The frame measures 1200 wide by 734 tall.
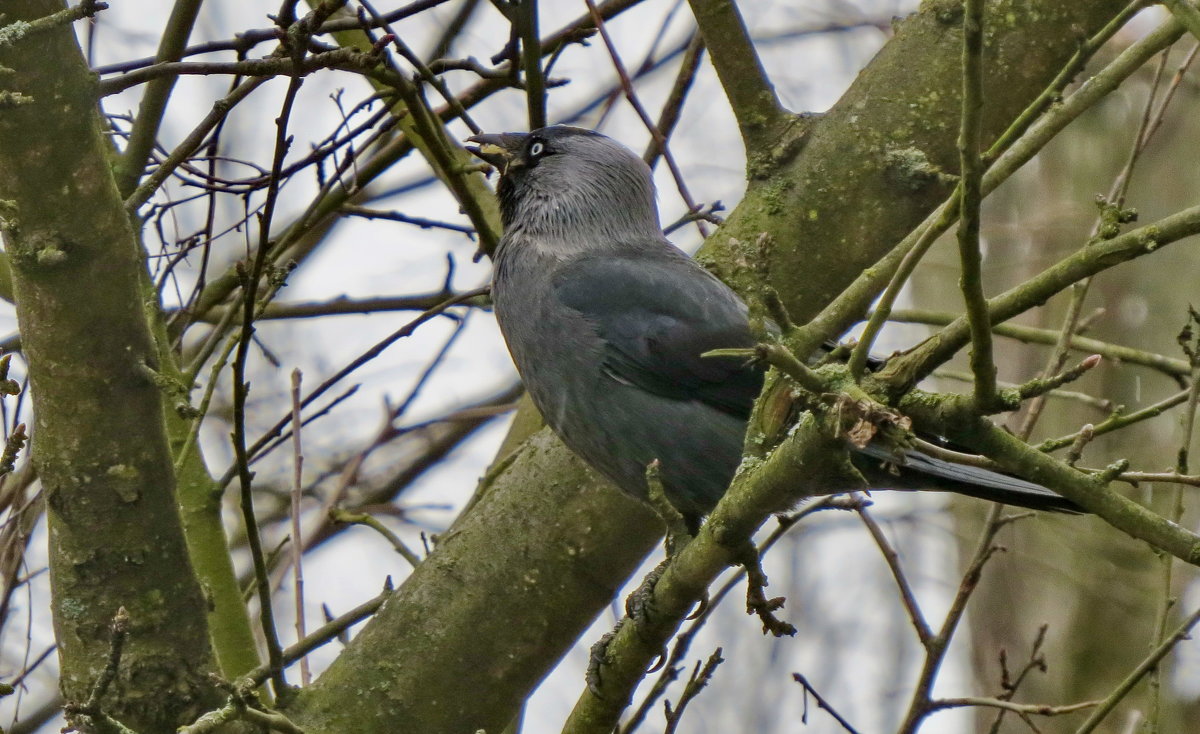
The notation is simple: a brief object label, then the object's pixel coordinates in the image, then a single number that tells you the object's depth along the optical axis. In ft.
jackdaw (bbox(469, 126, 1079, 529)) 25.50
